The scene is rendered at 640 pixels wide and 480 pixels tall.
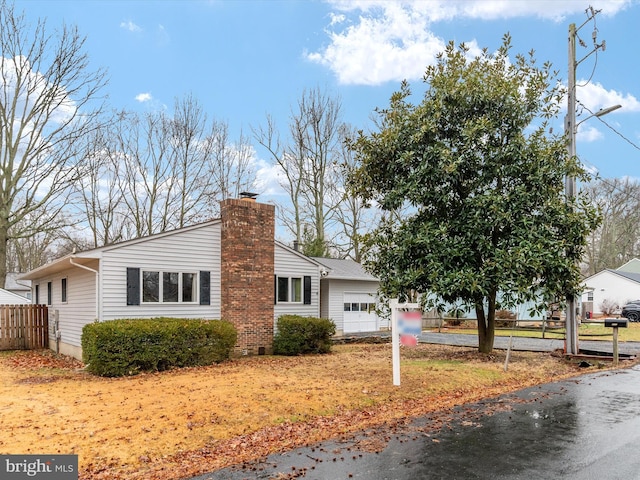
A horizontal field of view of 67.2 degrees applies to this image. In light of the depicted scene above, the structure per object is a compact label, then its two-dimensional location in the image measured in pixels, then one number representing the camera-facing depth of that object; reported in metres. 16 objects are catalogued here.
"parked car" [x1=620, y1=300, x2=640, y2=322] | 32.56
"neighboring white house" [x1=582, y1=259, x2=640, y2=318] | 38.12
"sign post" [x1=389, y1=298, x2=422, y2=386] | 8.88
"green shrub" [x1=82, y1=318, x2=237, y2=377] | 10.93
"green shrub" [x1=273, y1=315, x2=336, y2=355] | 15.05
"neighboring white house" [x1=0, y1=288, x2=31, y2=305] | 22.85
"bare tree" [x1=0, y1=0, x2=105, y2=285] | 21.78
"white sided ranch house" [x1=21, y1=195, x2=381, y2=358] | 12.97
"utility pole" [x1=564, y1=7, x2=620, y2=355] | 13.14
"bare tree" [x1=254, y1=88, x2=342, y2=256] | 32.78
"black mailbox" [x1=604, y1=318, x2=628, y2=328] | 13.07
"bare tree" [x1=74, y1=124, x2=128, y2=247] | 30.73
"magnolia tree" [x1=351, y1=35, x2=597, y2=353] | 12.02
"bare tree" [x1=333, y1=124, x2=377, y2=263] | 33.22
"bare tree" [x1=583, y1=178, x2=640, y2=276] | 46.44
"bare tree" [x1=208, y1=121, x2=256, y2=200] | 32.97
